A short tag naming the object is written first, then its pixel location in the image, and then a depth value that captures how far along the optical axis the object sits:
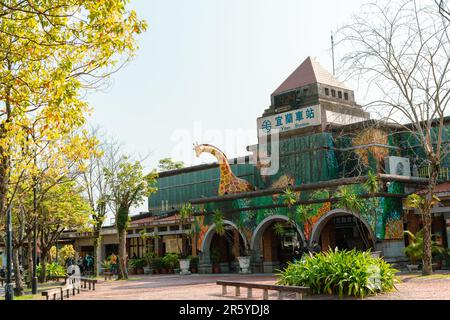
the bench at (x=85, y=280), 23.86
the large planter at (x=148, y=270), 37.75
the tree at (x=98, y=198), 35.78
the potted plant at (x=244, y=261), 31.02
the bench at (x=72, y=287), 19.56
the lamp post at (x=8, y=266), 18.52
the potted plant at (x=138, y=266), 38.12
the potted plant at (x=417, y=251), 24.25
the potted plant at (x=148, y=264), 37.81
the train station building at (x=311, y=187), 26.81
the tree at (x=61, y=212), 27.53
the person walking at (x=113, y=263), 39.88
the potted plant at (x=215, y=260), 34.31
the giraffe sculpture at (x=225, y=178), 33.28
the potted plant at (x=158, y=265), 37.75
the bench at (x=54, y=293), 16.62
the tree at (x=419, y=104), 20.84
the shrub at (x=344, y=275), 14.63
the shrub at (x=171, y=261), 37.09
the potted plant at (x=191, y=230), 35.03
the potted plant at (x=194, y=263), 35.47
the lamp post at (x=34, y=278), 22.73
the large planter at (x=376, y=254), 24.11
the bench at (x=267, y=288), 13.59
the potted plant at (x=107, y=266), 39.59
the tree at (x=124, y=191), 32.00
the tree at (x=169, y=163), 62.62
